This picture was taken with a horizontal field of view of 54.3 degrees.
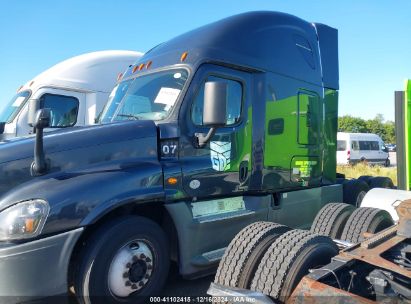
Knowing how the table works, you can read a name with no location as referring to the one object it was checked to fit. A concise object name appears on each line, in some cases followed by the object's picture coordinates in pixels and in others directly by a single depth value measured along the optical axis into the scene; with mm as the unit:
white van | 27078
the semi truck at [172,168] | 3250
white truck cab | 8508
